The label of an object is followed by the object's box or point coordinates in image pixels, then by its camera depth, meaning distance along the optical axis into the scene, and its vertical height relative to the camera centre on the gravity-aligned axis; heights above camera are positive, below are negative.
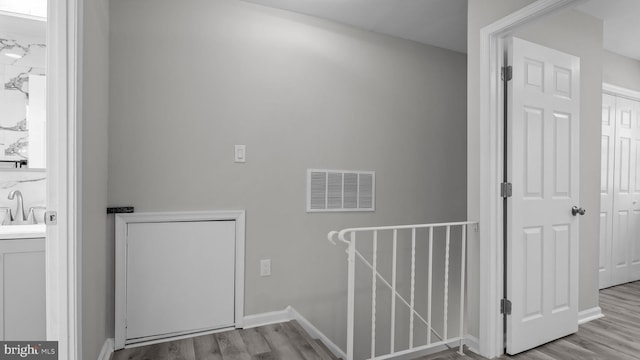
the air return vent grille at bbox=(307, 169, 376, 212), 2.75 -0.10
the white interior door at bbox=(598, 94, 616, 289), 3.39 -0.05
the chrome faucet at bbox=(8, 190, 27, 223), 2.10 -0.21
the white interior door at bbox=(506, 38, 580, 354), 2.11 -0.10
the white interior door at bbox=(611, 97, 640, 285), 3.49 -0.16
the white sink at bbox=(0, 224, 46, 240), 1.72 -0.29
